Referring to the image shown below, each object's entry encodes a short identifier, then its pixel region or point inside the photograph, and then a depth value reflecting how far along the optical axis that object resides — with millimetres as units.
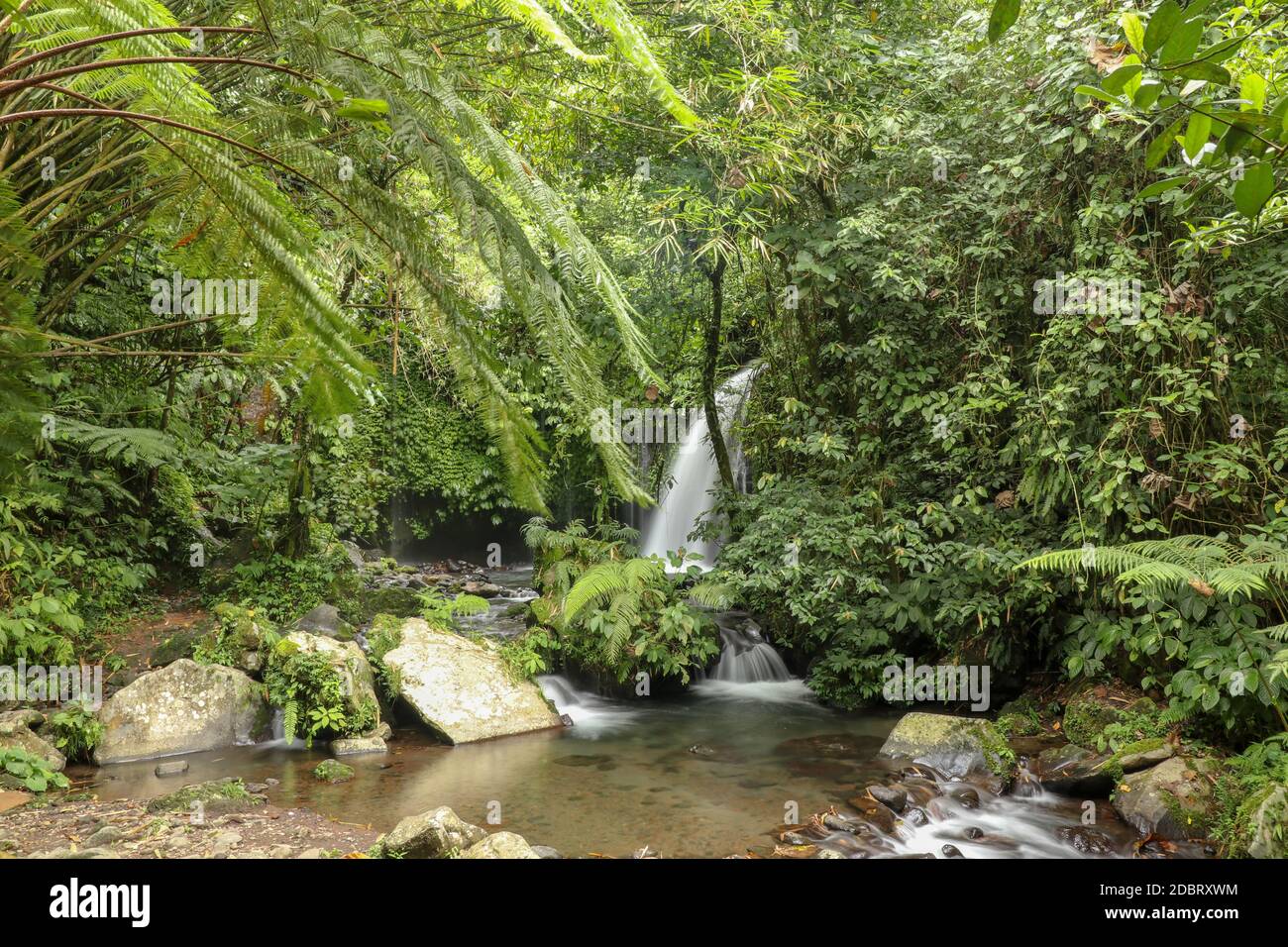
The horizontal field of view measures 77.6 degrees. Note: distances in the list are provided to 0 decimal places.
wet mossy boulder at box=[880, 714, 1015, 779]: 5730
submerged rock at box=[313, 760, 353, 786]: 5730
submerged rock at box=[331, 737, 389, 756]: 6294
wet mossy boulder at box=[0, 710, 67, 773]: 5431
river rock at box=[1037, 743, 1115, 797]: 5367
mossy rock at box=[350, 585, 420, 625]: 8831
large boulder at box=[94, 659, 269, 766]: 6066
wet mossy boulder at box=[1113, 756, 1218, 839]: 4629
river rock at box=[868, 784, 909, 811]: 5297
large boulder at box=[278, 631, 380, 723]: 6583
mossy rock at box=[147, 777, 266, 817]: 4902
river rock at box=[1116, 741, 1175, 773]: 5186
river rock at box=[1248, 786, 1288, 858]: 4043
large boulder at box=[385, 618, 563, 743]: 6871
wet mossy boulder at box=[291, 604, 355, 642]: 7977
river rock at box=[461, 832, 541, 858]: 3977
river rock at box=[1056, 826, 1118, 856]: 4738
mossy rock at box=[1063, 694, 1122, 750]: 5770
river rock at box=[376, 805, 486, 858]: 4000
